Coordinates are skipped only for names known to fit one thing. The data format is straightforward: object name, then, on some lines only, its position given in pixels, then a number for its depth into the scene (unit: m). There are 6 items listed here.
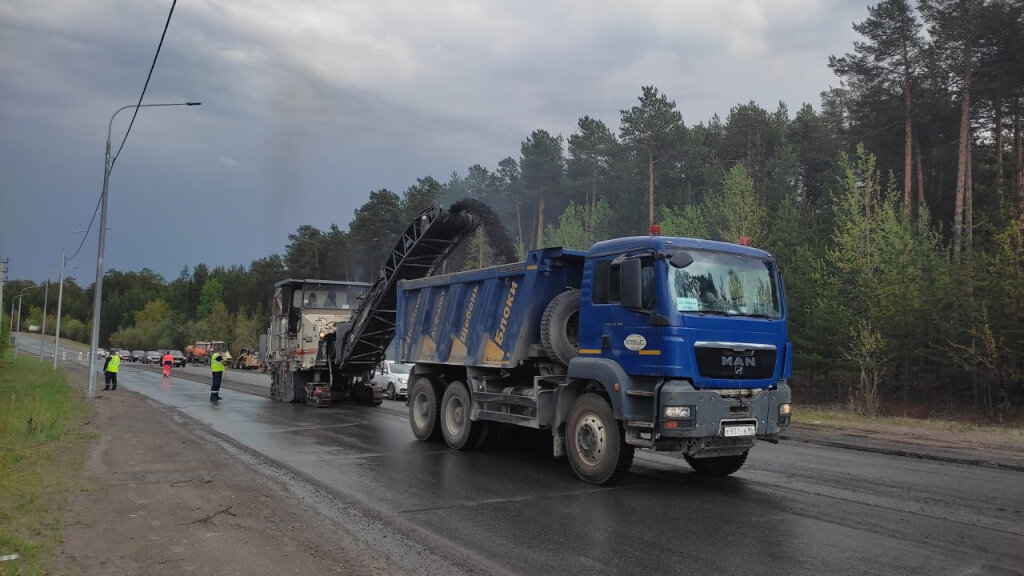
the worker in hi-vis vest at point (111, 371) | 27.05
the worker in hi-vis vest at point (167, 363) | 34.37
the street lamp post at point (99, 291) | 22.33
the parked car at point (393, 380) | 25.39
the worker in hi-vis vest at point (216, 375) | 22.50
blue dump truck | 8.00
